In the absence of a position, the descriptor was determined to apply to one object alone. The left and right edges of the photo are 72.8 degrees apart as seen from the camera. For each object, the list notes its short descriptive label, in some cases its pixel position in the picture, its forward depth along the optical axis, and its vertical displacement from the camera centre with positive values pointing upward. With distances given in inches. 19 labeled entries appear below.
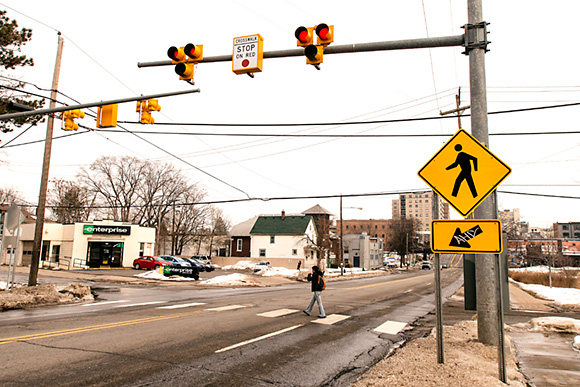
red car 1609.6 -95.8
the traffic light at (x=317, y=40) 290.0 +150.4
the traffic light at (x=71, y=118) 457.7 +138.3
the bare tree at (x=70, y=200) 2418.4 +230.7
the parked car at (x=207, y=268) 1891.1 -128.4
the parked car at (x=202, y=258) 2324.1 -103.2
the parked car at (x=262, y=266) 2016.5 -124.4
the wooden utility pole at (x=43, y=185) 698.2 +91.5
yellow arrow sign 208.5 +6.5
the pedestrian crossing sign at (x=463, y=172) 220.2 +43.8
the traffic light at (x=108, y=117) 438.9 +134.6
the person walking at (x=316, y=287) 478.0 -52.2
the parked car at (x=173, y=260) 1630.2 -82.7
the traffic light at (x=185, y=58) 327.3 +152.9
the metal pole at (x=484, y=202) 281.3 +35.0
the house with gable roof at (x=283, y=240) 2475.4 +22.1
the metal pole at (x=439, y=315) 222.1 -38.8
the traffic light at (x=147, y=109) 433.1 +143.0
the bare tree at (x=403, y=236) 3816.4 +104.5
